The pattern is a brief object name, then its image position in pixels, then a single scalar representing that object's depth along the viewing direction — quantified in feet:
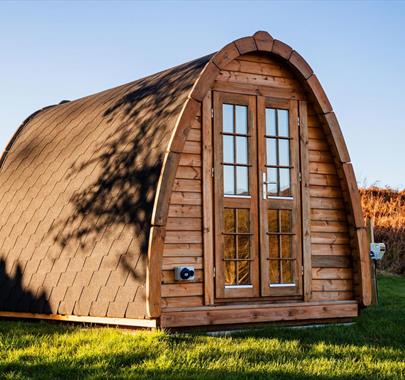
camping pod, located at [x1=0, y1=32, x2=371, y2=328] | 30.73
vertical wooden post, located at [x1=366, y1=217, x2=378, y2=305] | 46.19
